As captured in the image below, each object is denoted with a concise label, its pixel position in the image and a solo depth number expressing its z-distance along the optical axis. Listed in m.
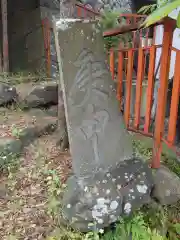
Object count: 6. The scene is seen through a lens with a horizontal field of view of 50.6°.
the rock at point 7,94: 3.51
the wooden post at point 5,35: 4.33
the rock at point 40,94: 3.63
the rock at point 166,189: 1.68
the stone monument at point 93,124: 1.59
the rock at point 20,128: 2.50
